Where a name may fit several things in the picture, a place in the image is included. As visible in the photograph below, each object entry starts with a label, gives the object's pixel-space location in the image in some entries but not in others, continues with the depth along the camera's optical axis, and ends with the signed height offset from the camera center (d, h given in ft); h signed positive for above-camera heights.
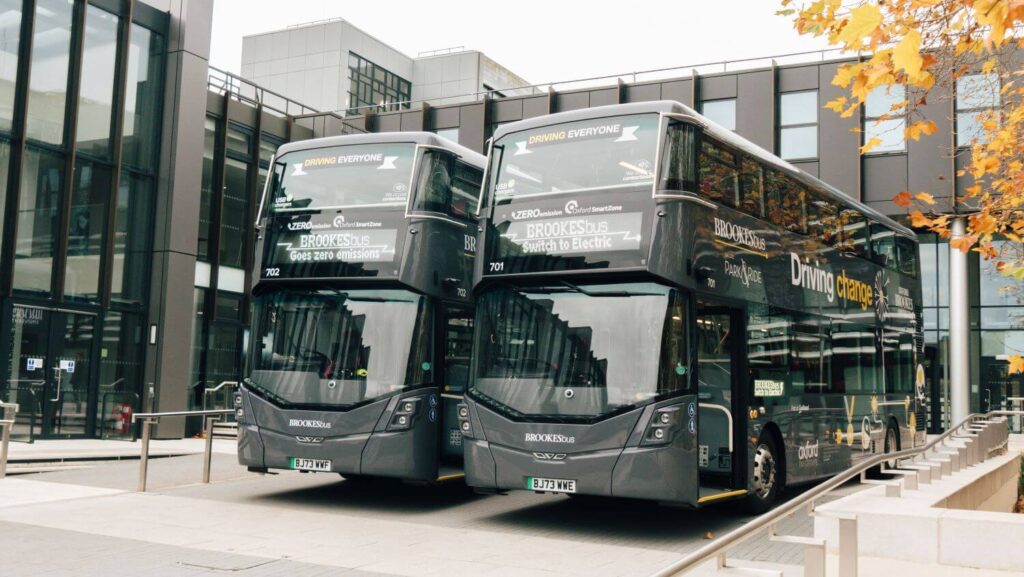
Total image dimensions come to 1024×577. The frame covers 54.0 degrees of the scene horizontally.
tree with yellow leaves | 16.06 +6.69
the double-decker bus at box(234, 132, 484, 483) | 37.76 +2.10
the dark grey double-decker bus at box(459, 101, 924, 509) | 32.30 +2.15
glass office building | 62.64 +10.38
